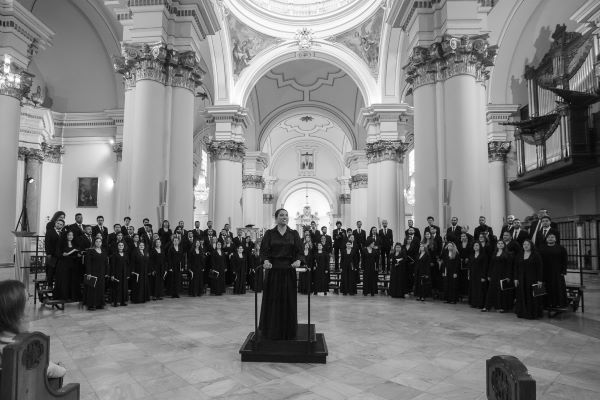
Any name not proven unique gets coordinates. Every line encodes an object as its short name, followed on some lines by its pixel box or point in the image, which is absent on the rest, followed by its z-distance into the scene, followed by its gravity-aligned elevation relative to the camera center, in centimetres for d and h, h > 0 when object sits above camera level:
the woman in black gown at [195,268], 984 -84
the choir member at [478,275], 783 -79
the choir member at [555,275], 691 -69
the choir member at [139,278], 849 -93
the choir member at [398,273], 978 -94
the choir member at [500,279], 730 -80
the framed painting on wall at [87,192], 1562 +141
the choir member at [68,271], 779 -74
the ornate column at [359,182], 2503 +296
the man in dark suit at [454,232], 845 +0
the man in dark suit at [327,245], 1159 -36
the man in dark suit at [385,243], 1262 -32
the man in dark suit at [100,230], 852 +2
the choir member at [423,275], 910 -91
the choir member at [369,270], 1044 -92
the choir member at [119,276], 806 -84
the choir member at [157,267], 892 -76
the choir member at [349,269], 1062 -91
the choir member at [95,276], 751 -79
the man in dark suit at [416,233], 980 -2
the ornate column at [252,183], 2522 +292
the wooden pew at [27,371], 172 -58
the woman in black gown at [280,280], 459 -52
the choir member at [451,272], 848 -80
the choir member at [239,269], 1059 -94
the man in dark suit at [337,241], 1194 -25
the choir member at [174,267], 945 -79
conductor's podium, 432 -121
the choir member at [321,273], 1084 -104
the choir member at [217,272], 1012 -97
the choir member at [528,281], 671 -77
